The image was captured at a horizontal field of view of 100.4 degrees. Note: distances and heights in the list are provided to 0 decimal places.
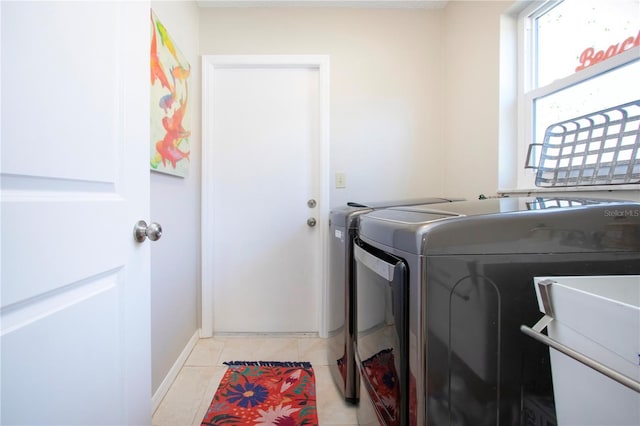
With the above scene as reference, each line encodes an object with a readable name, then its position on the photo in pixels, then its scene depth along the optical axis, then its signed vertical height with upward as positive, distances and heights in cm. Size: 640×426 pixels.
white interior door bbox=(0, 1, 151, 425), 43 +0
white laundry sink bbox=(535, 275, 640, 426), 42 -24
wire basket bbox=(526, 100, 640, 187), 96 +25
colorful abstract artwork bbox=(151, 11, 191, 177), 129 +58
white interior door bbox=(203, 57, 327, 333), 198 +9
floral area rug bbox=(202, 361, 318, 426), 122 -94
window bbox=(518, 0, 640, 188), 104 +69
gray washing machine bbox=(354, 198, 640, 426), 62 -19
